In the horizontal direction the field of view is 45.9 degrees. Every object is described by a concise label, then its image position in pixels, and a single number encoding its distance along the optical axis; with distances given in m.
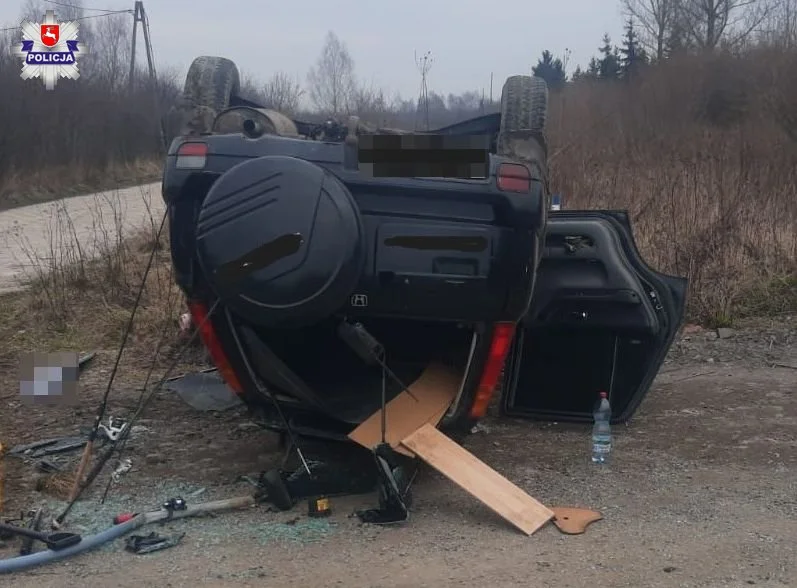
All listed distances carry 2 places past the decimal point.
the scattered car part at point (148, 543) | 3.81
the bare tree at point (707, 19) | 38.53
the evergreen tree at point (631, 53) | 38.58
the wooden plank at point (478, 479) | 4.09
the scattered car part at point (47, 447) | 5.14
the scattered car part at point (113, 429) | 5.06
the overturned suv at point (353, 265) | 4.09
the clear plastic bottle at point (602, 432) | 5.02
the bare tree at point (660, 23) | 40.44
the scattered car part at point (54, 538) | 3.71
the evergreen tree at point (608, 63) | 40.33
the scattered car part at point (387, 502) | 4.10
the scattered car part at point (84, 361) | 6.99
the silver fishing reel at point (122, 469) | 4.75
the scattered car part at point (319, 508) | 4.20
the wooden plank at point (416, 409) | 4.57
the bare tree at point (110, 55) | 37.31
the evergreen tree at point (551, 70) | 34.76
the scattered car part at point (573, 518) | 4.02
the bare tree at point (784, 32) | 29.64
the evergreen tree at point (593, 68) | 39.77
